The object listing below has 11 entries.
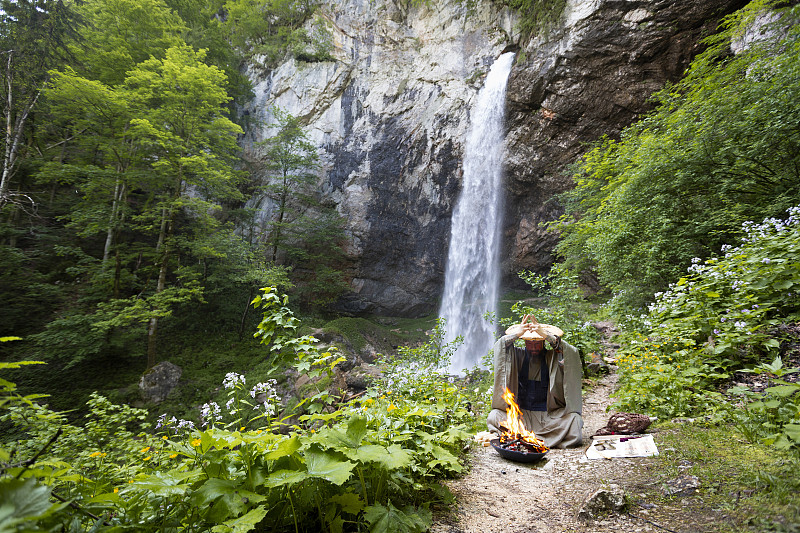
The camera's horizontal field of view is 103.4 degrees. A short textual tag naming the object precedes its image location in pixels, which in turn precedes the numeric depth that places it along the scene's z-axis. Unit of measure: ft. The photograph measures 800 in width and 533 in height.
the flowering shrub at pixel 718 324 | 9.41
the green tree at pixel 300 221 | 47.91
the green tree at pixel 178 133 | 29.76
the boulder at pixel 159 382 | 28.55
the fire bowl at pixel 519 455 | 9.16
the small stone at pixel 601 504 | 5.69
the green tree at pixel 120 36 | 32.81
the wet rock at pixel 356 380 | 29.74
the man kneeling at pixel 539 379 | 11.31
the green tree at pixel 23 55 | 26.58
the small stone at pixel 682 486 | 5.69
